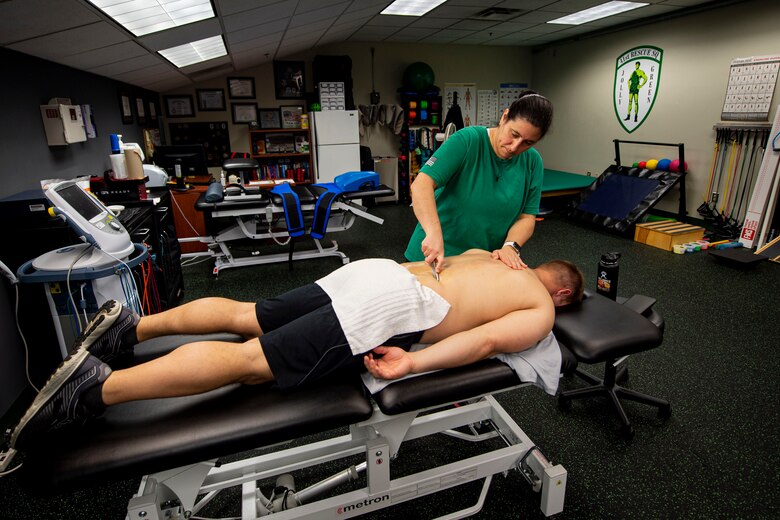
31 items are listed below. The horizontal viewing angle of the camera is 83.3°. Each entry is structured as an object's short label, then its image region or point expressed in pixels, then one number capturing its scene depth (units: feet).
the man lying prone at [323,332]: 3.51
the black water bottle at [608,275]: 6.95
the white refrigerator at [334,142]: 18.52
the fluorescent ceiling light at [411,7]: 13.98
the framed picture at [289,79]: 19.17
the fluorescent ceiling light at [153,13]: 6.43
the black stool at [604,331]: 4.55
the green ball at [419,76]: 20.24
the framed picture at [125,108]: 12.26
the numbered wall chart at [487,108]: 22.86
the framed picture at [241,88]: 18.72
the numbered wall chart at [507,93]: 23.24
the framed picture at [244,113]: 19.03
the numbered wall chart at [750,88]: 13.33
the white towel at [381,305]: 3.98
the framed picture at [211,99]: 18.44
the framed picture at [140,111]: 14.04
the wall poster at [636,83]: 16.84
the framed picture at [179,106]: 18.13
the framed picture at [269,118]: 19.35
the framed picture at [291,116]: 19.62
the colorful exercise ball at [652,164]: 16.28
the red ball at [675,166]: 15.60
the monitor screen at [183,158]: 14.17
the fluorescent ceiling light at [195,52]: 10.49
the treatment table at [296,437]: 3.21
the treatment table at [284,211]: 11.27
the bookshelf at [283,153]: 19.13
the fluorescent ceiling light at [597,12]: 14.77
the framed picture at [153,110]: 16.07
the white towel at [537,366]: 4.06
